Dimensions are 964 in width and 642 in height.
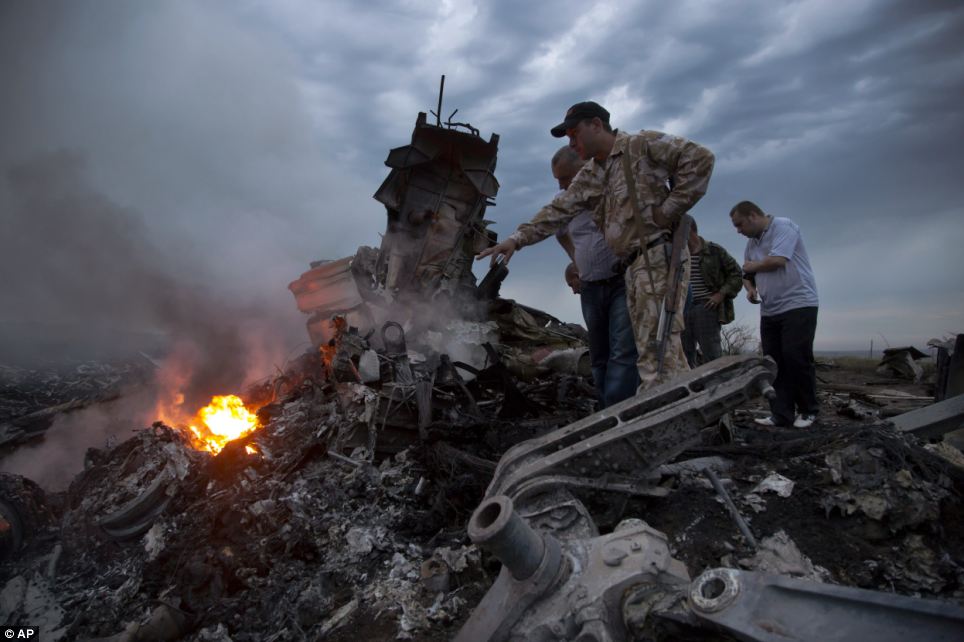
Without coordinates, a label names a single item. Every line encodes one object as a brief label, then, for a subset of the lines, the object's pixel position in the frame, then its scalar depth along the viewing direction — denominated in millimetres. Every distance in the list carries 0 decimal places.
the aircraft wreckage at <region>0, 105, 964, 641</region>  1530
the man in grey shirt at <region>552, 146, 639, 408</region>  3330
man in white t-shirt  3621
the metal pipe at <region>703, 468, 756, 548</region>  2150
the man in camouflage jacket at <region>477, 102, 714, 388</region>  2971
